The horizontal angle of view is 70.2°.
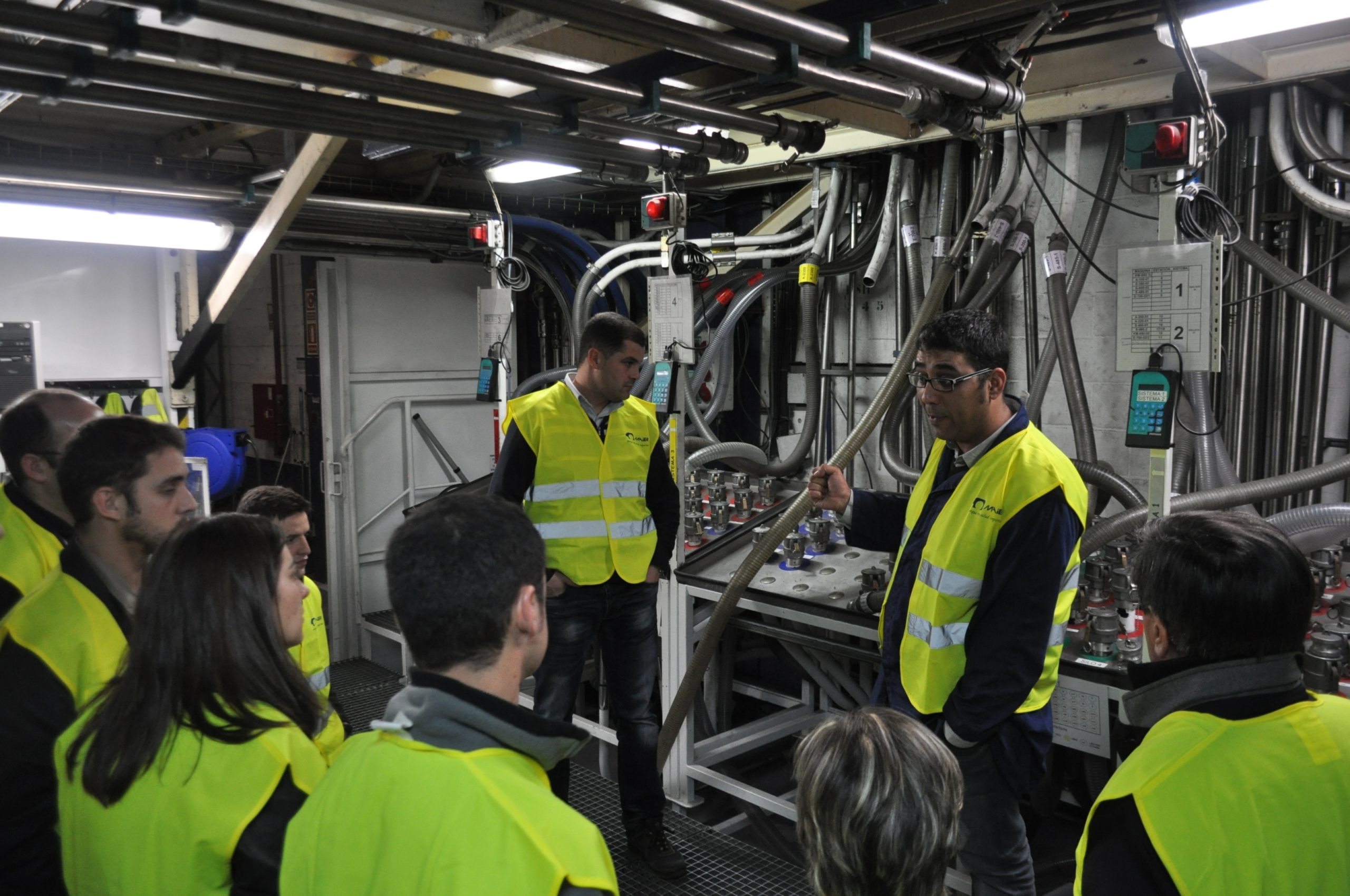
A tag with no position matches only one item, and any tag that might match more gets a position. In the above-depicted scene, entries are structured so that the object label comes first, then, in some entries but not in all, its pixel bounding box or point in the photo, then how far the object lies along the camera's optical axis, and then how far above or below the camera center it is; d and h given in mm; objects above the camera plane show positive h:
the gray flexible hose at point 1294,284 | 2824 +212
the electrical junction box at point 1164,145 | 2049 +448
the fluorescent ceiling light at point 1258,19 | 2275 +808
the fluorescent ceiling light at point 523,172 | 3830 +747
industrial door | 5531 -269
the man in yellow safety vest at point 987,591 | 2057 -526
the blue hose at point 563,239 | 5281 +633
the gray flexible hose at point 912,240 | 3990 +472
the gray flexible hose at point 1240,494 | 2770 -408
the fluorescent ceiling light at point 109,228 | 3826 +522
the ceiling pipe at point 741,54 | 1958 +693
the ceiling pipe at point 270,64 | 1915 +678
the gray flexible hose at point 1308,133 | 2926 +684
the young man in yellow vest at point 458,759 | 959 -433
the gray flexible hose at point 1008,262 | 3572 +342
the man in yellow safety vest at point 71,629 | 1574 -468
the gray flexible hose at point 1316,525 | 2643 -473
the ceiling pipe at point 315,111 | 2158 +657
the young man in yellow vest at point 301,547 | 2369 -513
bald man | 2297 -340
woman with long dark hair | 1197 -505
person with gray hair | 1072 -520
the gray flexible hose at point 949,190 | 3799 +649
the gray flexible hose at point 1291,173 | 2859 +558
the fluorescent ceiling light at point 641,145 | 3319 +731
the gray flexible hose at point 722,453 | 3955 -422
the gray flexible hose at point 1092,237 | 3457 +421
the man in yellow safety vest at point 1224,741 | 1077 -457
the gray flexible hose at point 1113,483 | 3057 -419
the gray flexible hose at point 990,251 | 3549 +380
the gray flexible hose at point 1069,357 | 3318 -13
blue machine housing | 5023 -541
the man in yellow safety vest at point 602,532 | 2951 -556
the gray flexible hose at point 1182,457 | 3225 -348
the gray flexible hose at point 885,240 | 4102 +485
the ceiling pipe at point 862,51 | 2018 +723
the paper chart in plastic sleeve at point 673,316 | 3367 +131
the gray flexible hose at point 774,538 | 3186 -615
